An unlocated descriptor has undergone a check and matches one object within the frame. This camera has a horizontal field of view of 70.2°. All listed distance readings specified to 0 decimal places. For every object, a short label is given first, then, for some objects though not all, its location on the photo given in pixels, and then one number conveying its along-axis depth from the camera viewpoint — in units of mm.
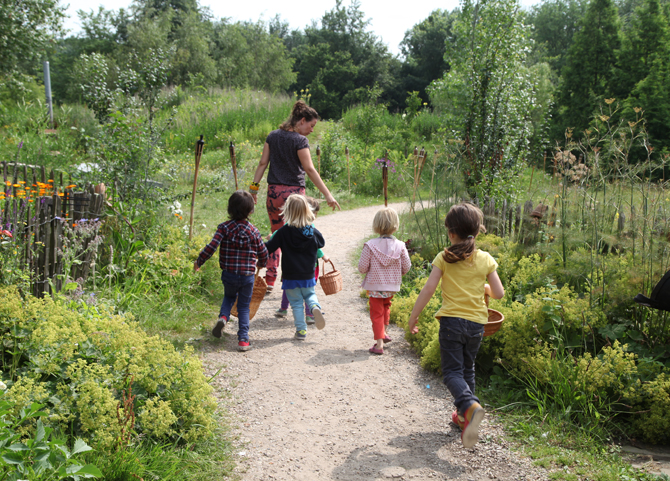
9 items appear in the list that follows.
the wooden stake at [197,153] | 5736
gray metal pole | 13688
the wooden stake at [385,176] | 6600
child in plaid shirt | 4191
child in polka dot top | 4211
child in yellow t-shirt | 2943
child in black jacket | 4340
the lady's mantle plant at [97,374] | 2395
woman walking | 4883
